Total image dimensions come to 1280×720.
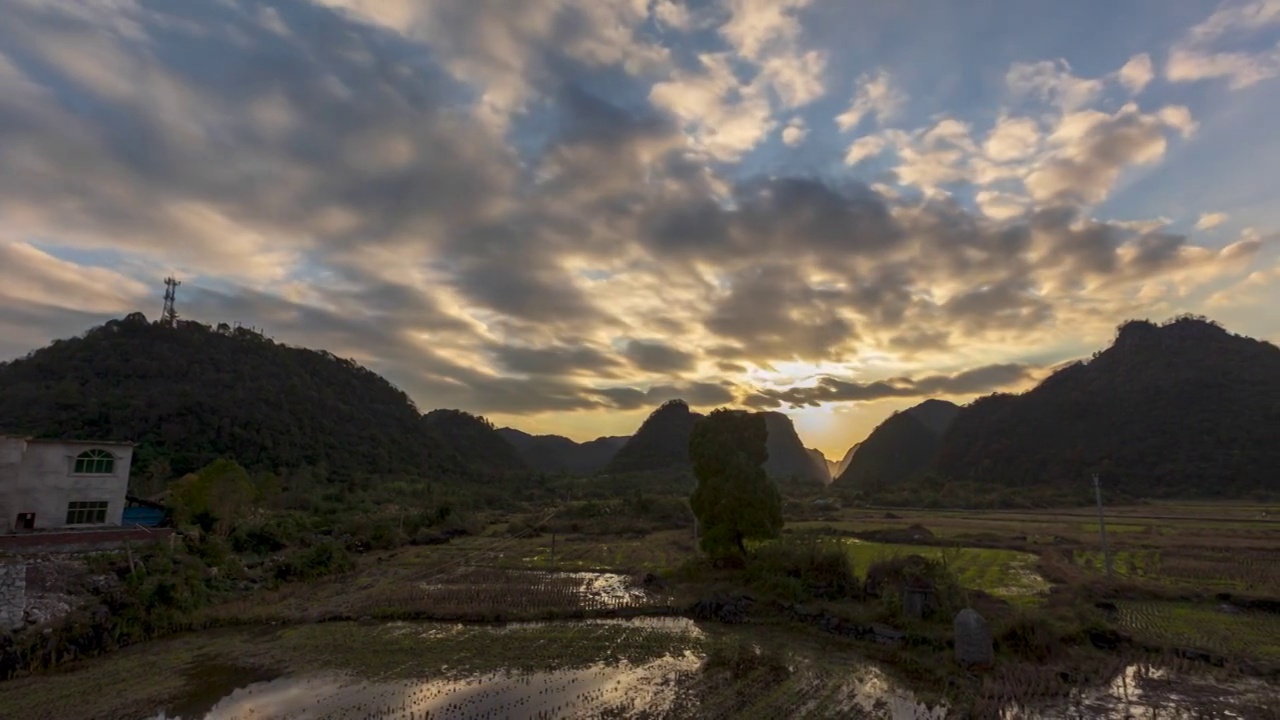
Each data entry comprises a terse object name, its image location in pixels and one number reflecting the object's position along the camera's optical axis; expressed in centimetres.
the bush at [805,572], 2333
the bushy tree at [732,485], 2812
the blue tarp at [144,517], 3284
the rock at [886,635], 1844
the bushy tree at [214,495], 3403
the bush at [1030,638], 1652
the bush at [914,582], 1947
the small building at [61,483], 2514
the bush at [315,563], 3030
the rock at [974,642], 1614
